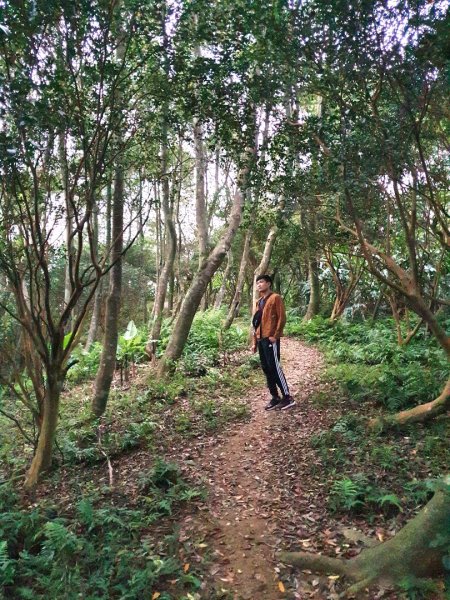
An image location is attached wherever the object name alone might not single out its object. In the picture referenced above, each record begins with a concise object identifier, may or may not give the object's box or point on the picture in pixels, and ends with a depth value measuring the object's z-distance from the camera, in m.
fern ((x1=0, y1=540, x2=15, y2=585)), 3.80
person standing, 7.62
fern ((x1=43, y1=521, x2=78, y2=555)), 4.07
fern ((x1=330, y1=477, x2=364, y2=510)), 4.46
